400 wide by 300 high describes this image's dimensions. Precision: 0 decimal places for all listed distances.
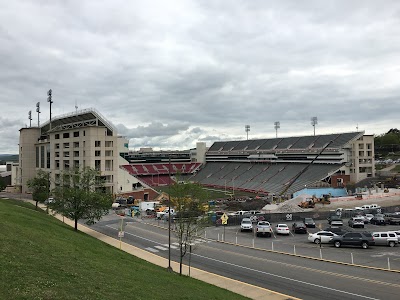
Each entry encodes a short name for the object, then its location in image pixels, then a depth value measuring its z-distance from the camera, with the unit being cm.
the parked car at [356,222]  4166
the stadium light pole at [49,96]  8690
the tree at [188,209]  2147
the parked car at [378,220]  4378
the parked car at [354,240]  3039
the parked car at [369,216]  4578
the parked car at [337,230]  3400
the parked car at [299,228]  3856
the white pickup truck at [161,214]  4988
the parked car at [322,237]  3266
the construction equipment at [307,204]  6315
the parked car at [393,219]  4372
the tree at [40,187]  5022
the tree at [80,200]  3500
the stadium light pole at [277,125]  15438
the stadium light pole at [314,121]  13462
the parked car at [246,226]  4003
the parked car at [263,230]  3699
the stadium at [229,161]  7244
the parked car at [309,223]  4322
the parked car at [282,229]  3756
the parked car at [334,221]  4216
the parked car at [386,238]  3089
